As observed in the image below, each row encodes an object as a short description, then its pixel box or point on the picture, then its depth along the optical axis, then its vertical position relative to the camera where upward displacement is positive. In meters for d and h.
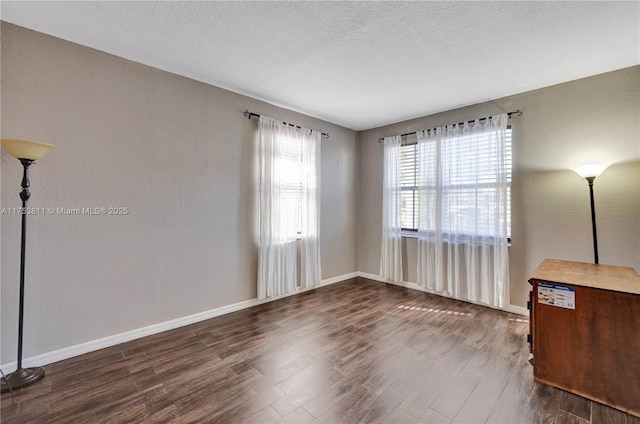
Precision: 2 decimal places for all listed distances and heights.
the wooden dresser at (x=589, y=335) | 1.66 -0.81
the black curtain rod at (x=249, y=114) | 3.33 +1.31
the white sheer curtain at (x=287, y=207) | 3.45 +0.13
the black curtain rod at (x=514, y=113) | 3.18 +1.28
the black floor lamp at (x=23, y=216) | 1.81 -0.01
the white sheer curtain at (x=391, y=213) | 4.26 +0.05
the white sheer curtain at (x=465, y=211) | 3.24 +0.07
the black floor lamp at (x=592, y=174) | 2.48 +0.42
